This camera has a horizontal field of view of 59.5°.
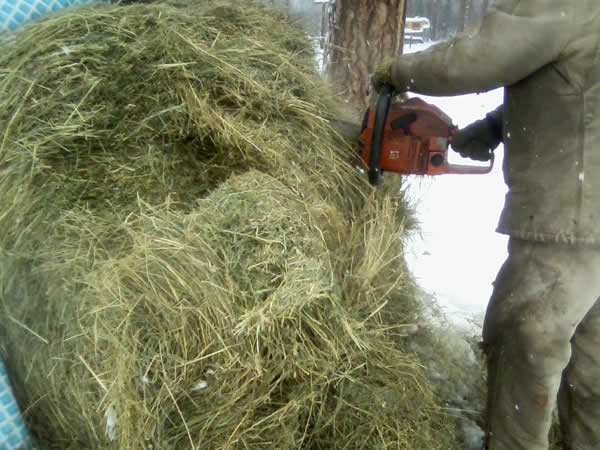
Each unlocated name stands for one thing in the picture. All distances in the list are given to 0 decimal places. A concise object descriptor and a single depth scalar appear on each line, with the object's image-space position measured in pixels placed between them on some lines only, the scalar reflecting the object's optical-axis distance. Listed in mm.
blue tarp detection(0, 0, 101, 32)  2328
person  2039
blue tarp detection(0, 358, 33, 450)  1983
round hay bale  1780
